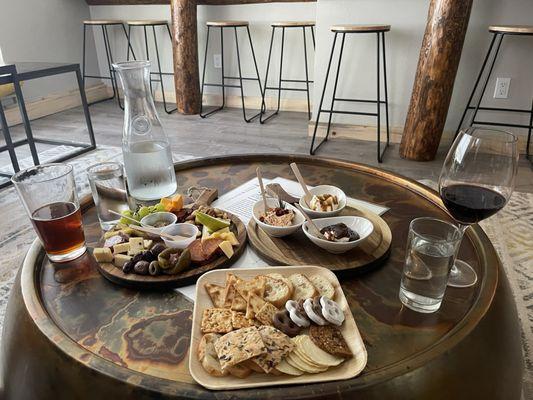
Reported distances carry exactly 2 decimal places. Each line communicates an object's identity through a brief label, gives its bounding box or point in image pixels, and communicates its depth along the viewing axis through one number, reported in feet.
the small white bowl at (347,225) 2.69
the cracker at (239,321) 2.11
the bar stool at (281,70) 10.94
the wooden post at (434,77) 7.90
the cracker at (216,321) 2.08
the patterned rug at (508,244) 4.55
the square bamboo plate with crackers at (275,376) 1.81
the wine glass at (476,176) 2.45
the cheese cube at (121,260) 2.60
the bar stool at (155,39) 12.69
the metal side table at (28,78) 7.76
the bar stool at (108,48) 13.34
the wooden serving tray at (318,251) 2.66
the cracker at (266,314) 2.15
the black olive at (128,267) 2.55
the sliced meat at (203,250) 2.67
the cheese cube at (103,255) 2.64
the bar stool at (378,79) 8.30
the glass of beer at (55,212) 2.67
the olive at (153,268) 2.52
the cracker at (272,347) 1.84
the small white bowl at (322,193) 3.10
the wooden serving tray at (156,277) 2.49
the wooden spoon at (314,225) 2.83
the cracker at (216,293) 2.29
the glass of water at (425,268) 2.18
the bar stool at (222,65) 11.72
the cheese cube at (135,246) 2.69
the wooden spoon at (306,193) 3.31
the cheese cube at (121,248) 2.69
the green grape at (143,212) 3.05
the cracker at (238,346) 1.84
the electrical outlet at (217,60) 13.61
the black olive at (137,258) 2.58
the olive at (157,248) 2.65
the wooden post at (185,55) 12.03
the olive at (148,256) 2.60
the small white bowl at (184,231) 2.74
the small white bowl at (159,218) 3.00
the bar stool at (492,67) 7.58
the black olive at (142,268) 2.53
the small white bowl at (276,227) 2.90
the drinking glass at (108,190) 3.12
